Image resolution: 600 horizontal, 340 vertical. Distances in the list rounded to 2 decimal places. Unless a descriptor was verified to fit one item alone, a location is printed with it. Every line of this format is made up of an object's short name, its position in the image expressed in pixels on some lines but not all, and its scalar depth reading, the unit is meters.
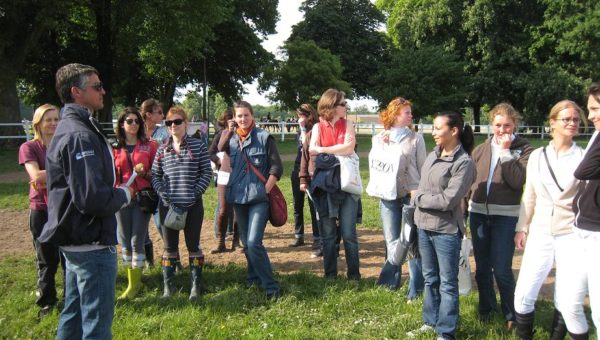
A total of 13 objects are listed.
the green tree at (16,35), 19.12
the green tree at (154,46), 23.59
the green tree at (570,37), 32.03
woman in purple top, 4.46
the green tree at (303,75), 34.56
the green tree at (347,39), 43.78
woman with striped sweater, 4.77
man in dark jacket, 2.87
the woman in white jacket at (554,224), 3.31
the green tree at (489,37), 35.00
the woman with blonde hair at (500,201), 4.02
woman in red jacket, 5.16
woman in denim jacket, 4.82
